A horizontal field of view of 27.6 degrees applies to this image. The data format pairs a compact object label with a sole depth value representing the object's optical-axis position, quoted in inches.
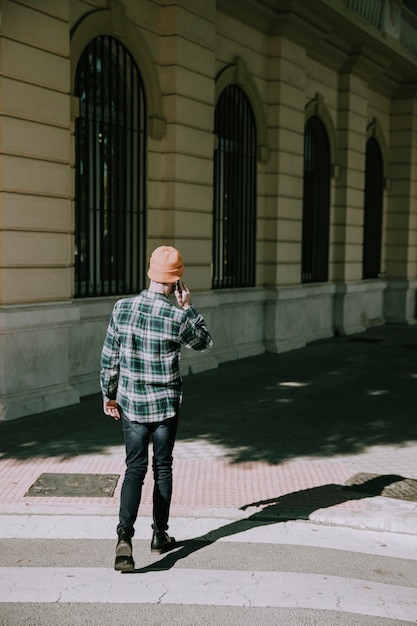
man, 203.3
